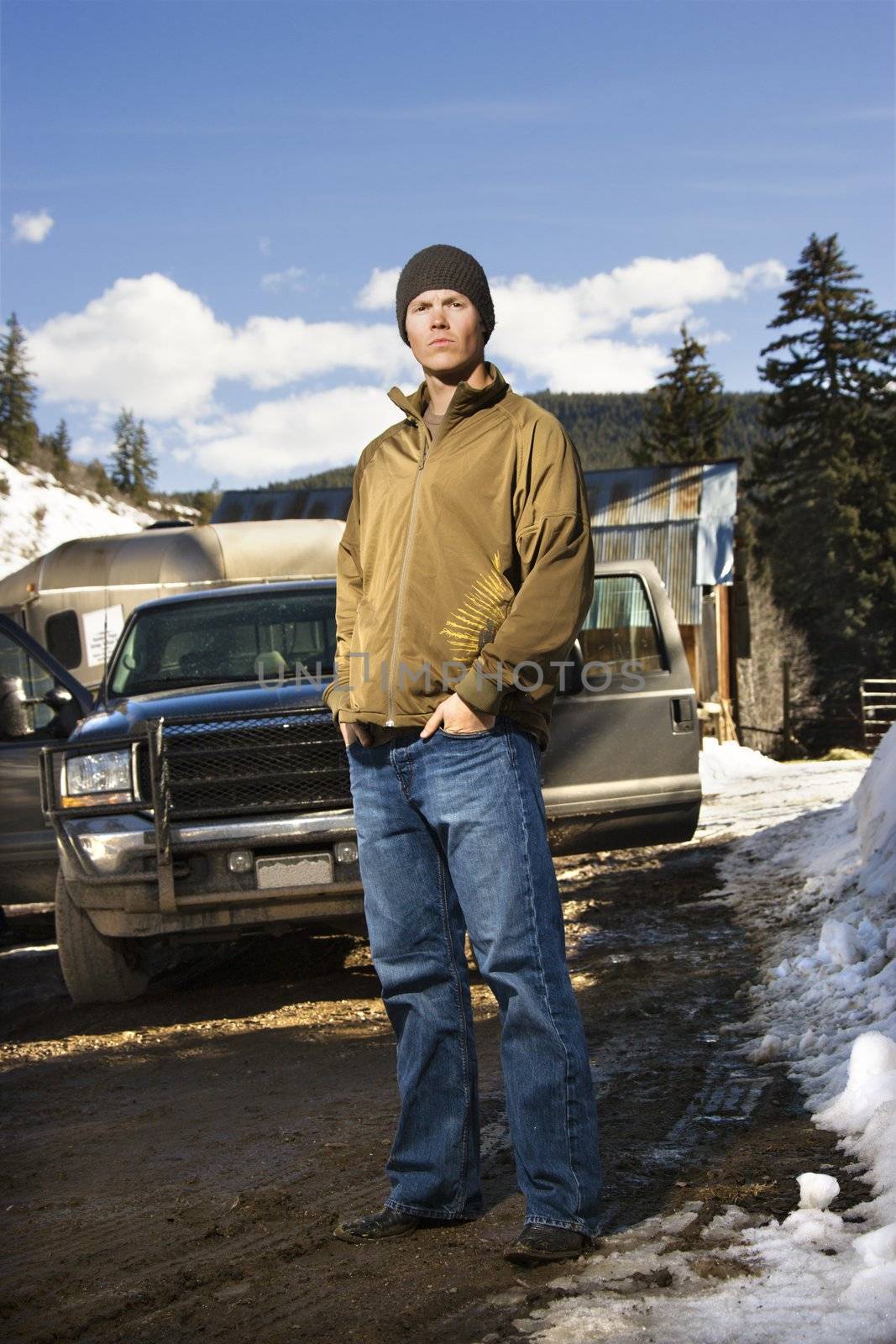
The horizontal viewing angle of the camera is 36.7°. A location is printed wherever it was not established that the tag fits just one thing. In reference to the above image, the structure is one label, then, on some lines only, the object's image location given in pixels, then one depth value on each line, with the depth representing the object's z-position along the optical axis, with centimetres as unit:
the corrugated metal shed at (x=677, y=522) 2803
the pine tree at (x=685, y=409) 6150
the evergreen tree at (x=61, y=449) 8419
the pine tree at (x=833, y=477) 4409
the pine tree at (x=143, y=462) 12144
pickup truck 571
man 278
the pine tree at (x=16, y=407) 8588
